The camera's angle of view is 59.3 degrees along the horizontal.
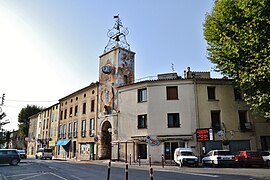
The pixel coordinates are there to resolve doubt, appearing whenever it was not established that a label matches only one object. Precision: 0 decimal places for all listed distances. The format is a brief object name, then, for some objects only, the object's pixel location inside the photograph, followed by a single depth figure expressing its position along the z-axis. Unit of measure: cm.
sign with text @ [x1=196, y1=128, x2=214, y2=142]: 2234
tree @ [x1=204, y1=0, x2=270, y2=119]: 1596
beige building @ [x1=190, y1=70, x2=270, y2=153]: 2392
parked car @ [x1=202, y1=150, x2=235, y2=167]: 1911
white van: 1945
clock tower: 2989
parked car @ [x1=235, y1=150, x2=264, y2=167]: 1936
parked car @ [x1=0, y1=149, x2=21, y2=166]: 2258
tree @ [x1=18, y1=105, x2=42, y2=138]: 6238
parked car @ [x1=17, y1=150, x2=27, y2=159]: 3437
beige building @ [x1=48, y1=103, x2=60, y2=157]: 4329
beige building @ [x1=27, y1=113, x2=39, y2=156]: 5355
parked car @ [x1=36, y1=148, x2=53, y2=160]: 3612
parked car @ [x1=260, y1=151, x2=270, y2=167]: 2098
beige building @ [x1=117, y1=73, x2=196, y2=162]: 2409
